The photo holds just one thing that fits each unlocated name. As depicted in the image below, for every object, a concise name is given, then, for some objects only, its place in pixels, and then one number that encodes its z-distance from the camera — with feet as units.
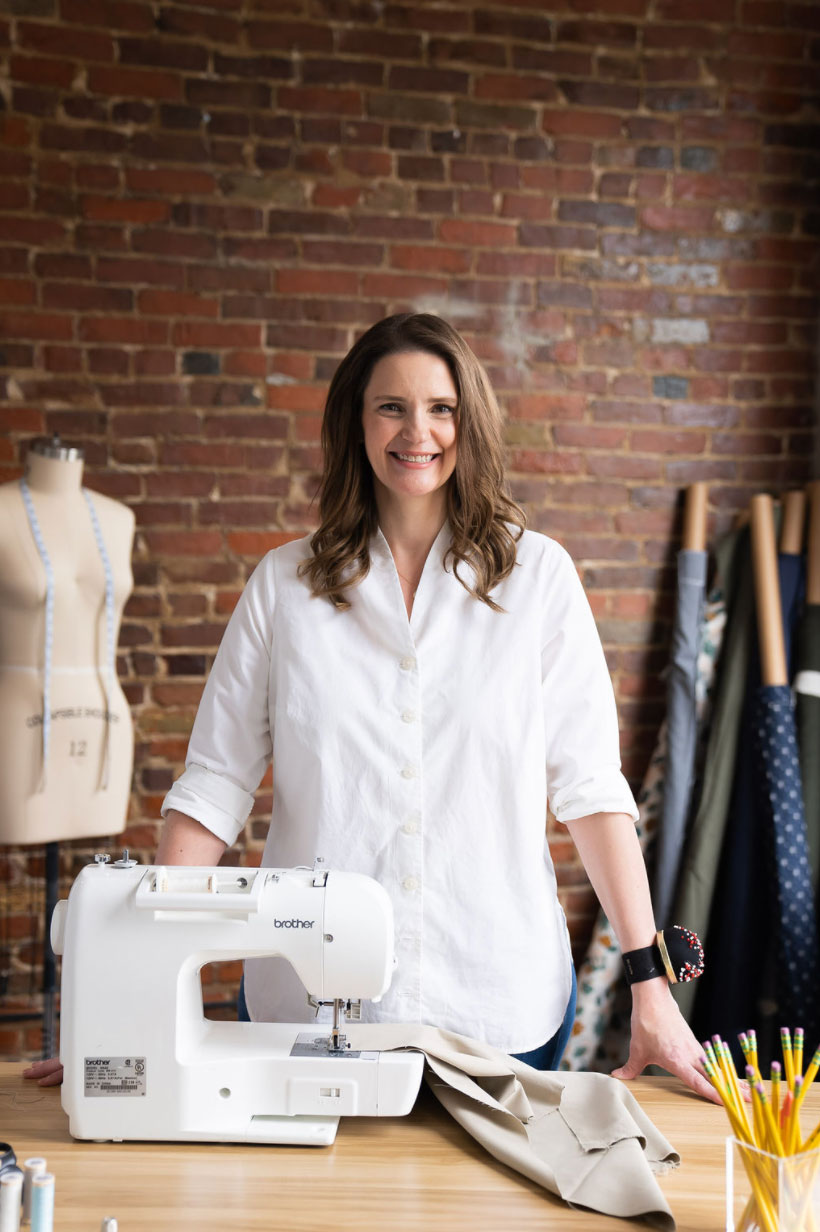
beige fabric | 4.03
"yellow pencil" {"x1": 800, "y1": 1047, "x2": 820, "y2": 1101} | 3.66
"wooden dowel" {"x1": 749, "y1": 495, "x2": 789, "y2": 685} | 10.48
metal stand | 9.54
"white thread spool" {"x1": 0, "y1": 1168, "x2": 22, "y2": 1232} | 3.66
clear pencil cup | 3.43
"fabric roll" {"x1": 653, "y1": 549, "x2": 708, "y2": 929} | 10.69
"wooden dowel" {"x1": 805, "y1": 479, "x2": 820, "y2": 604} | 10.67
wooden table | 3.86
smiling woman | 5.70
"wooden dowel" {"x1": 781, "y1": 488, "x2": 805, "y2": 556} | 11.00
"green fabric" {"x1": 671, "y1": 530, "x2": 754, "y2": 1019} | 10.46
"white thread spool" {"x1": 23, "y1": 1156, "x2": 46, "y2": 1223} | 3.74
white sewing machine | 4.40
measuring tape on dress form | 9.21
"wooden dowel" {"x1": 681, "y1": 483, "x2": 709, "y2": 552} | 11.21
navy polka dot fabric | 9.90
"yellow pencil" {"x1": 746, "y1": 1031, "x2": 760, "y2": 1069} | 3.87
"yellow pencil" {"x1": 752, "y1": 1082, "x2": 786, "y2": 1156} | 3.59
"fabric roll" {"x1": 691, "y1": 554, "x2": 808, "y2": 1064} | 10.34
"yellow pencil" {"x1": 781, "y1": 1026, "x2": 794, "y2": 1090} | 3.65
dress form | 9.18
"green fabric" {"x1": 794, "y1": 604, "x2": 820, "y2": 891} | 10.34
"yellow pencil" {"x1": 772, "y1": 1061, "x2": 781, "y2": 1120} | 3.62
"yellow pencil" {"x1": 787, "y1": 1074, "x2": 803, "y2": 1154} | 3.59
